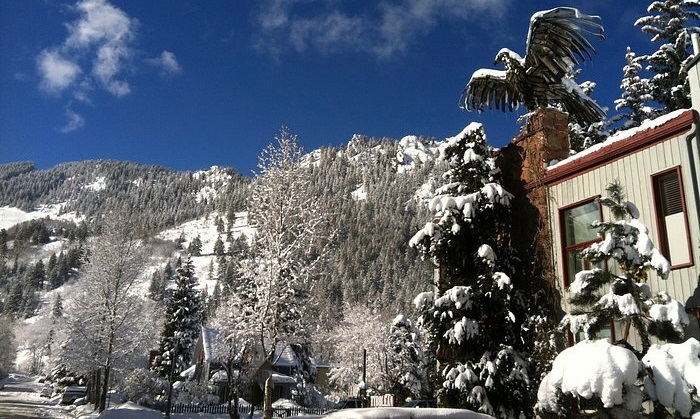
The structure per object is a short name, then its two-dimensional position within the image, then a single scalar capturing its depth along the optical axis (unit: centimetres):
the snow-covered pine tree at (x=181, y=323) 5150
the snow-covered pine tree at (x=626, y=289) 880
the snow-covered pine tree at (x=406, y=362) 3744
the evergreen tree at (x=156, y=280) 15651
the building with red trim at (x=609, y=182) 1035
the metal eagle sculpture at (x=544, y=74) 1557
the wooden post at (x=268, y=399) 1372
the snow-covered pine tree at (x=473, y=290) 1313
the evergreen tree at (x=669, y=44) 2361
